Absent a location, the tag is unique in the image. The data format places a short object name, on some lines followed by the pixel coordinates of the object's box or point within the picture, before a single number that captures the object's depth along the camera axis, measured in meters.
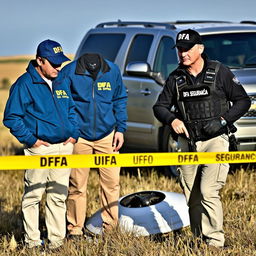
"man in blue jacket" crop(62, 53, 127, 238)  16.20
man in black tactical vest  14.03
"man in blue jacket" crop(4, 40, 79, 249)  14.38
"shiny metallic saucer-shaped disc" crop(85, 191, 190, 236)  16.03
